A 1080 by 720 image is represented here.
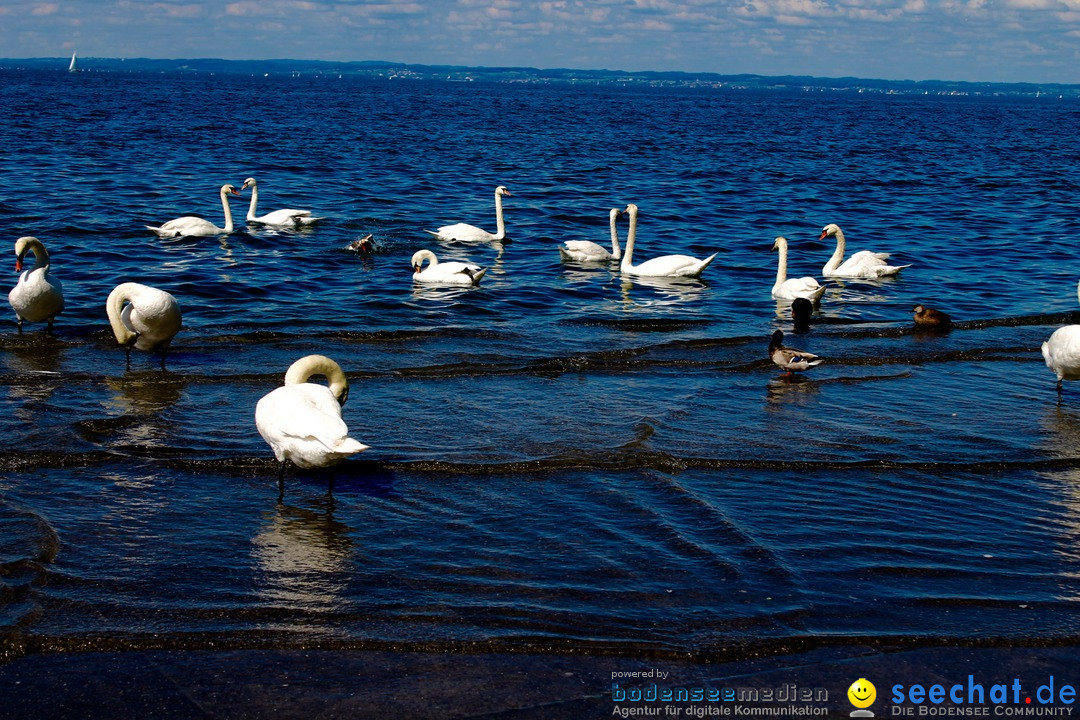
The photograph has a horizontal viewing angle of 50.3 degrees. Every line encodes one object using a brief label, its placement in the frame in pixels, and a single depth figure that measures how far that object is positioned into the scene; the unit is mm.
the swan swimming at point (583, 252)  18922
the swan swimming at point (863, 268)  18109
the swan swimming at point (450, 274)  16484
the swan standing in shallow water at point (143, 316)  10656
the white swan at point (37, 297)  11852
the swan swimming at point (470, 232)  20766
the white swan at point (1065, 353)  9828
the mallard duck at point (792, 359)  10914
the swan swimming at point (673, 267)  17703
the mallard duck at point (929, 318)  13500
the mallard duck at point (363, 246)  18984
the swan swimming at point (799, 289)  15484
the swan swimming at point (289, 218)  21812
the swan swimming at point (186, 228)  20000
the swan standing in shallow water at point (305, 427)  6910
